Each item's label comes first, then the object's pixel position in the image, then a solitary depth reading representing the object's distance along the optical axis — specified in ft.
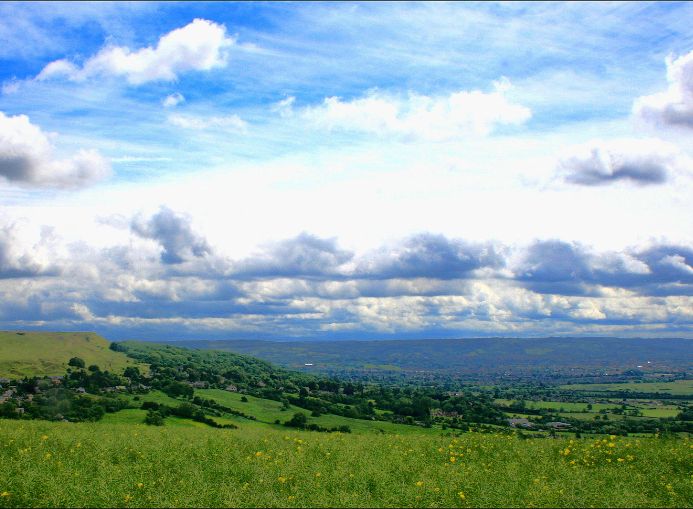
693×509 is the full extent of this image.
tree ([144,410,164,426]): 190.29
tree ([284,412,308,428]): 295.34
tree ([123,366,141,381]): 480.31
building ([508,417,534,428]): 284.04
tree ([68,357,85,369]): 557.17
